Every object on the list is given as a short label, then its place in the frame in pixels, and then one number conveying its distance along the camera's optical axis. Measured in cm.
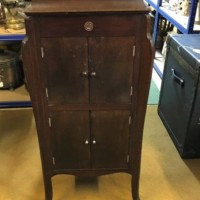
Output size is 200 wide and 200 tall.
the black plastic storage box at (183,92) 165
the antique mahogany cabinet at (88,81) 100
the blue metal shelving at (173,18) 201
